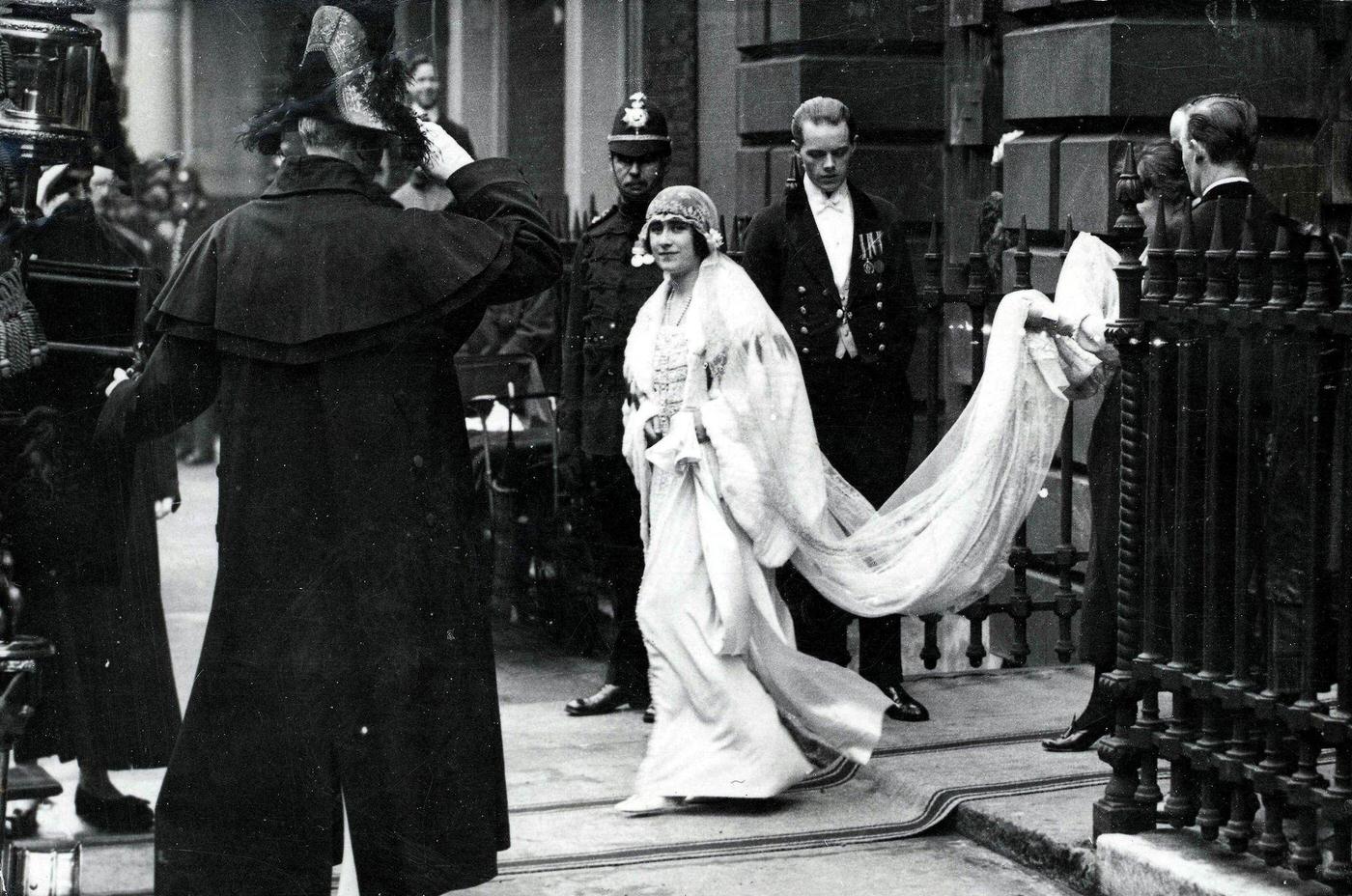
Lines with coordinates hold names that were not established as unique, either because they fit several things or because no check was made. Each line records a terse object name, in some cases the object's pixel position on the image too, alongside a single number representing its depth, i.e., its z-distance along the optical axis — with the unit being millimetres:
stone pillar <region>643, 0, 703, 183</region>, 11125
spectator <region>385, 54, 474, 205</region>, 9938
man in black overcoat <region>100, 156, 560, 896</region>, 3957
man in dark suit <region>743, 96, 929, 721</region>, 6559
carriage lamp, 4258
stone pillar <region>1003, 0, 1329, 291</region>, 7371
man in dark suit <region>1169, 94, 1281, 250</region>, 5012
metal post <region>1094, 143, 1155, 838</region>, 4785
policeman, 6926
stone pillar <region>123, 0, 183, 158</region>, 6504
